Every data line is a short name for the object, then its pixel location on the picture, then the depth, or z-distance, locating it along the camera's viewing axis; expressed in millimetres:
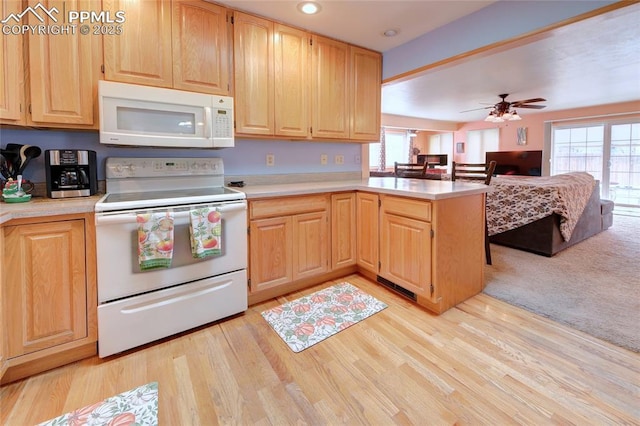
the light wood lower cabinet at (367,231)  2593
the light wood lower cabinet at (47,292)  1451
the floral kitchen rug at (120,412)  1276
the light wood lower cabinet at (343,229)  2639
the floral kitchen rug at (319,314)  1919
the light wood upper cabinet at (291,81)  2523
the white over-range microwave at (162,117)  1807
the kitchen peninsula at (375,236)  2146
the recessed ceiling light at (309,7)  2244
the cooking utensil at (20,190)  1620
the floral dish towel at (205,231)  1793
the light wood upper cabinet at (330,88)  2750
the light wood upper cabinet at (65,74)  1683
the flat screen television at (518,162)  7672
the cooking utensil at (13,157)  1685
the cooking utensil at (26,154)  1720
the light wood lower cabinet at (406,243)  2145
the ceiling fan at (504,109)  5543
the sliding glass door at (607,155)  6438
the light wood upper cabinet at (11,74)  1570
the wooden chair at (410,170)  4395
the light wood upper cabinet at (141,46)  1868
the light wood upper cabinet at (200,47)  2070
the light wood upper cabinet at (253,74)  2326
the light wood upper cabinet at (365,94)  3016
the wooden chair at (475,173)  3111
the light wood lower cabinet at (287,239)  2225
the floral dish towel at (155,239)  1644
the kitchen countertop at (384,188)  2121
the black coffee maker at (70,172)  1723
